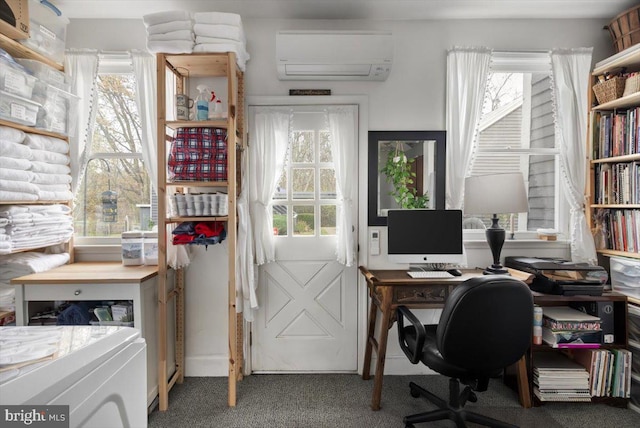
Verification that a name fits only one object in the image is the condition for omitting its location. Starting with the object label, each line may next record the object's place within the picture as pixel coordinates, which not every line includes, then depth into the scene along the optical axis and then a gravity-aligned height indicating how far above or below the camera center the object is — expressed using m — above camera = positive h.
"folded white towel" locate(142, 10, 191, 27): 2.10 +1.24
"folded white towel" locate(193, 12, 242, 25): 2.12 +1.24
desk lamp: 2.21 +0.05
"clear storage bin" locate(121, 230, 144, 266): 2.34 -0.29
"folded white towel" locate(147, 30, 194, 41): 2.11 +1.12
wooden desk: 2.13 -0.61
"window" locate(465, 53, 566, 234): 2.70 +0.58
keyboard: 2.24 -0.47
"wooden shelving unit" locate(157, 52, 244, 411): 2.17 +0.14
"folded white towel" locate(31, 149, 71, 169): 2.17 +0.36
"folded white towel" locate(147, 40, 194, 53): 2.12 +1.06
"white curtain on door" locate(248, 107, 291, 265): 2.55 +0.37
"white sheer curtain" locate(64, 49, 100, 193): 2.51 +0.86
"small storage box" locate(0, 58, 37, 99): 1.91 +0.79
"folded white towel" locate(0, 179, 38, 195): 1.93 +0.14
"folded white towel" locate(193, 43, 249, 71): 2.14 +1.06
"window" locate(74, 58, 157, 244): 2.66 +0.31
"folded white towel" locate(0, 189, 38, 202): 1.93 +0.08
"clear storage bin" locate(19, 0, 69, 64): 2.20 +1.27
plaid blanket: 2.28 +0.36
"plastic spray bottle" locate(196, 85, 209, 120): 2.23 +0.69
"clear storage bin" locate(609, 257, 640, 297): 2.28 -0.50
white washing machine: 0.62 -0.34
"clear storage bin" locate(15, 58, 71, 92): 2.22 +0.96
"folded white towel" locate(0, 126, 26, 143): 1.95 +0.46
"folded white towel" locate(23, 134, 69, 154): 2.15 +0.46
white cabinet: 2.01 -0.51
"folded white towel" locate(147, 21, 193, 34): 2.11 +1.18
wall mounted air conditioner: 2.30 +1.12
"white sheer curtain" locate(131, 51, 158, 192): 2.49 +0.81
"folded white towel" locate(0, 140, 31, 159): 1.92 +0.36
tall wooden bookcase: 2.30 +0.33
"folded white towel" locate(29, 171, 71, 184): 2.16 +0.21
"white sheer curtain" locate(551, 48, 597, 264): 2.54 +0.68
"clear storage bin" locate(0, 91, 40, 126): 1.93 +0.61
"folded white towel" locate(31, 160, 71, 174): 2.17 +0.29
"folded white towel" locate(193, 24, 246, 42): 2.13 +1.17
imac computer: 2.37 -0.21
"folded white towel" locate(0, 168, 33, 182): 1.92 +0.21
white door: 2.65 -0.71
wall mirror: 2.59 +0.34
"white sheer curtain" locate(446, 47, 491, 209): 2.54 +0.81
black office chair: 1.61 -0.63
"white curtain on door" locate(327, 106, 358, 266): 2.55 +0.38
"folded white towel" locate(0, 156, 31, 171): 1.93 +0.28
